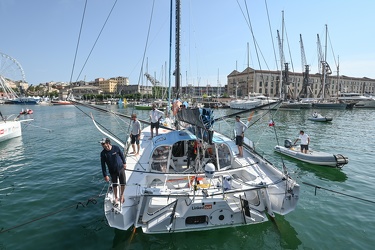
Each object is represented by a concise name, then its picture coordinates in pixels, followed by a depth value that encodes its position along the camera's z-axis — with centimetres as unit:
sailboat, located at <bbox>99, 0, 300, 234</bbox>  549
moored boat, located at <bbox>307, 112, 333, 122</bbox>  3294
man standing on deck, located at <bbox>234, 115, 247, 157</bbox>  940
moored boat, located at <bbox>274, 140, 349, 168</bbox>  1233
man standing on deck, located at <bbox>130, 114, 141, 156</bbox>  994
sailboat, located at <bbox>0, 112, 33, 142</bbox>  1802
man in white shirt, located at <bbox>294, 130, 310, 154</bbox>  1361
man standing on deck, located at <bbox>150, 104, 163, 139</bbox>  1201
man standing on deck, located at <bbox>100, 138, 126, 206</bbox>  579
